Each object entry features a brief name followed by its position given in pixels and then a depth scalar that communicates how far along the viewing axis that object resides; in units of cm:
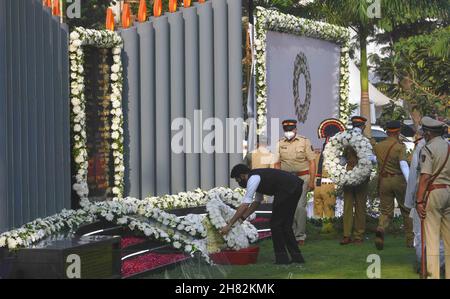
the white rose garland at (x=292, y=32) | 1969
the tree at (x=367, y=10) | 3122
